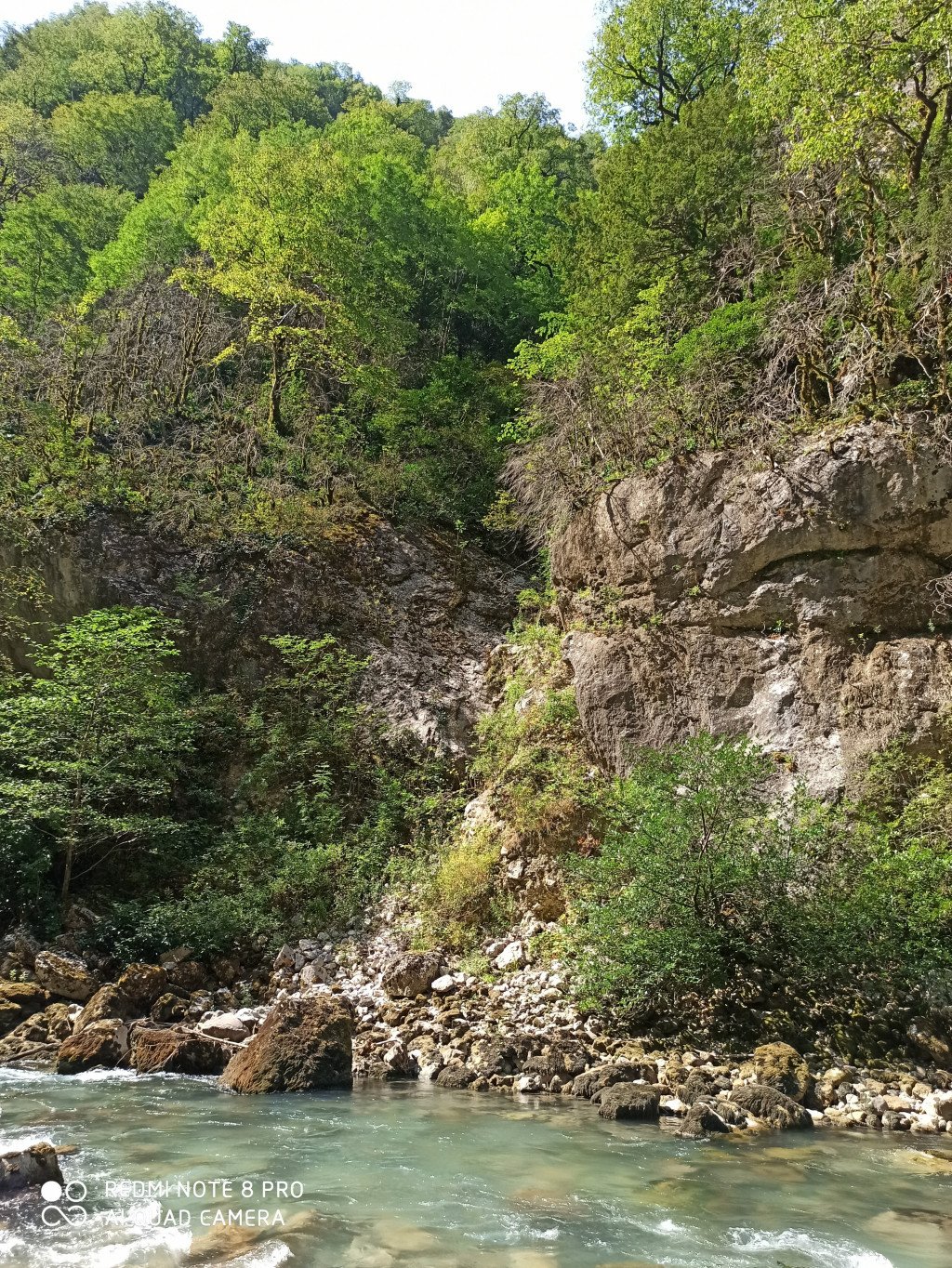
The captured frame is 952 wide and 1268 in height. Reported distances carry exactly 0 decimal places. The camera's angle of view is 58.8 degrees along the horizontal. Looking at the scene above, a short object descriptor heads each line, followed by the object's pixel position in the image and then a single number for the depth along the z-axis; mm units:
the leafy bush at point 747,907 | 8094
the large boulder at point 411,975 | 9695
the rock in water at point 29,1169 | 4680
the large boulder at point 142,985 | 9359
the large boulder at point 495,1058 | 8000
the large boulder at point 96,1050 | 7836
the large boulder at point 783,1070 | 7242
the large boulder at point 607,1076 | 7555
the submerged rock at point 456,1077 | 7836
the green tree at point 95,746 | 11586
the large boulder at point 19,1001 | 8984
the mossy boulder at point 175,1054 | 7980
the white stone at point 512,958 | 10031
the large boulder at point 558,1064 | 7812
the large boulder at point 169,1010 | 9227
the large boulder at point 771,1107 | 6668
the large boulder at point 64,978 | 9508
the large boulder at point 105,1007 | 8773
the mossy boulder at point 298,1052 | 7609
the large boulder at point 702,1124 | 6449
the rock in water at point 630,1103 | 6840
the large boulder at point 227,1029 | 8836
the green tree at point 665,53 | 20703
